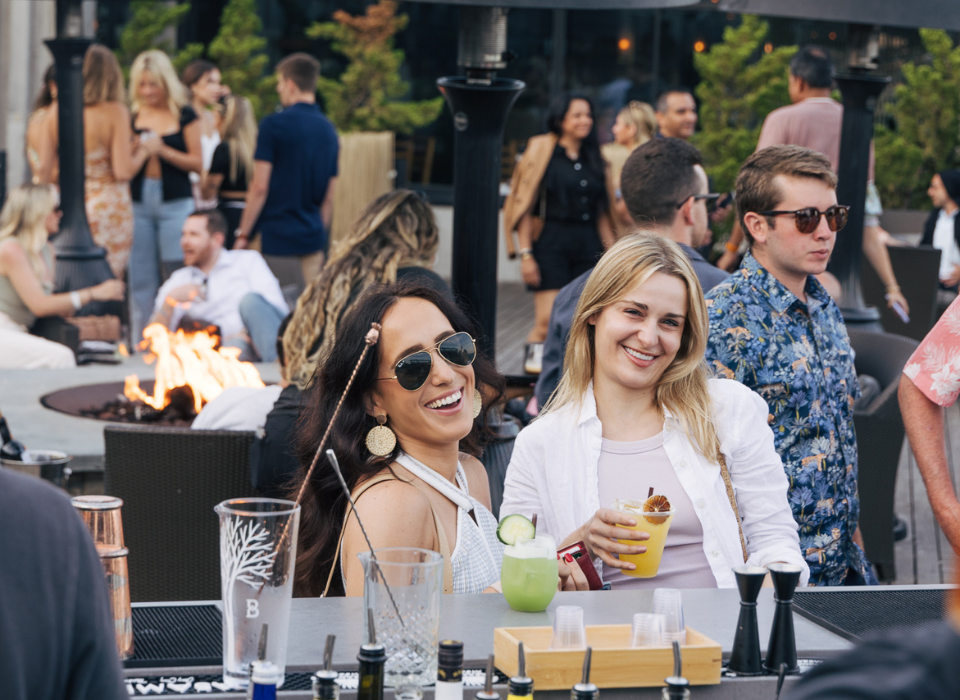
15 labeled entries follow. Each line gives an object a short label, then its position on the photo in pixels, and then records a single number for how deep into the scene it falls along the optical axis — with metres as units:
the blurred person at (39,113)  8.44
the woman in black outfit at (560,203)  7.87
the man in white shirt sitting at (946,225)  9.88
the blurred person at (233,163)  9.12
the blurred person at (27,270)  6.66
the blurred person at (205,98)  9.74
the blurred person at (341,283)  3.79
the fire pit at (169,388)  5.09
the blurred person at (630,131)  8.55
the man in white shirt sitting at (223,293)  6.34
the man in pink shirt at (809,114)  6.75
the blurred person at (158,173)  8.55
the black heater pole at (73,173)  7.14
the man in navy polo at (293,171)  7.90
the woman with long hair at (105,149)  8.17
